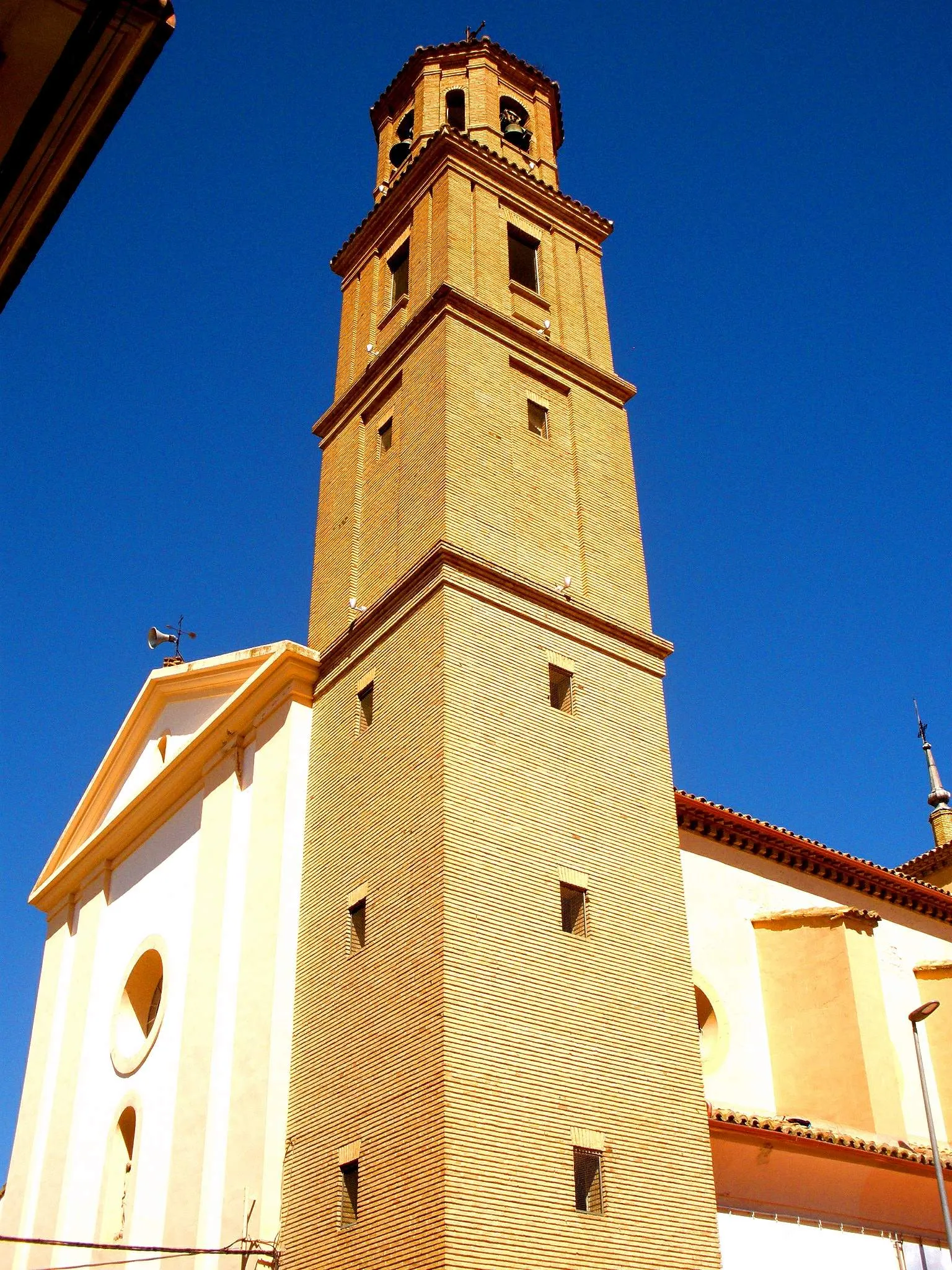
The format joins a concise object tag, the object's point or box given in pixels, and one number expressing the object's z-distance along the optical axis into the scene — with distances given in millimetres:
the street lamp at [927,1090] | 13156
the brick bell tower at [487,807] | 11695
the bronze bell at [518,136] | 22625
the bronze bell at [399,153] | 23281
